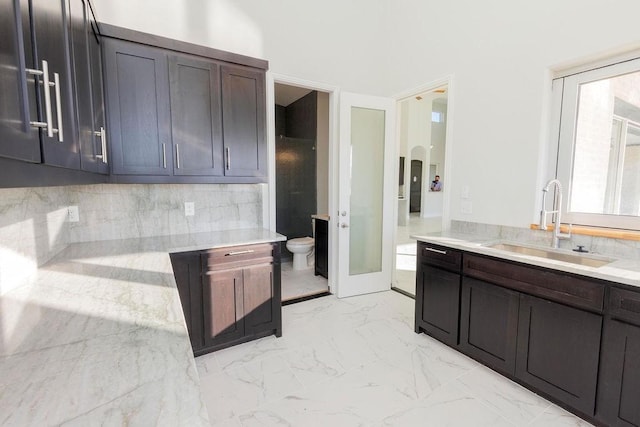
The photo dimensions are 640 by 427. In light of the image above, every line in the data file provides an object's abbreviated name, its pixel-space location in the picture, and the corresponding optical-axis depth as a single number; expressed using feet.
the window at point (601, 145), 6.51
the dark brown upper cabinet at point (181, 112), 6.85
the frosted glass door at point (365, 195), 11.05
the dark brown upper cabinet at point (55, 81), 2.72
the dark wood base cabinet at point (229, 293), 7.11
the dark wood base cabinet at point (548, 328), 4.95
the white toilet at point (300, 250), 14.28
